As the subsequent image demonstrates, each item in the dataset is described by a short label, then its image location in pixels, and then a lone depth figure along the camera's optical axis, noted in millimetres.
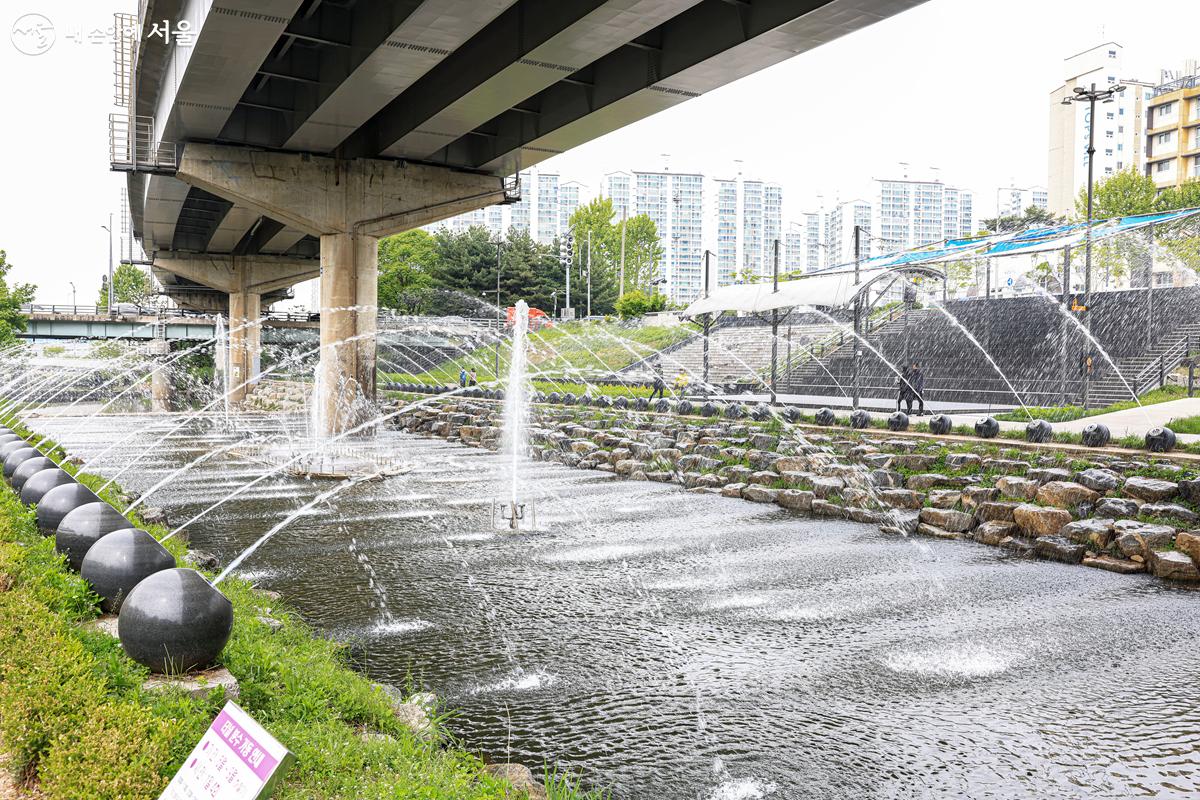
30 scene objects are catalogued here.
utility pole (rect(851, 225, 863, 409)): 25406
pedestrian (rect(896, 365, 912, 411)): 25188
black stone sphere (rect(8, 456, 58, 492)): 10989
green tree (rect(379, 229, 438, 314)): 76194
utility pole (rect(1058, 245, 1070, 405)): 28750
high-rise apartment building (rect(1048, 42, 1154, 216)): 103000
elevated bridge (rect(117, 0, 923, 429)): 14945
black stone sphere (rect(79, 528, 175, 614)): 6152
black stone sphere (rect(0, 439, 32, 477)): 13890
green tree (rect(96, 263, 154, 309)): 110375
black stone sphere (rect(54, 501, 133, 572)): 7277
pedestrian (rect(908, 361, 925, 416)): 26872
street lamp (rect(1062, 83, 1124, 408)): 29911
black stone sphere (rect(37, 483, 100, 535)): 8359
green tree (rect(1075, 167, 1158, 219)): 64312
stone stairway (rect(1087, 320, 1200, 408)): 27016
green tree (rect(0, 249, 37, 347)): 49284
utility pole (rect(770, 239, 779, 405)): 29362
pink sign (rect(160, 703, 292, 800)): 2902
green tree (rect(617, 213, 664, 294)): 90938
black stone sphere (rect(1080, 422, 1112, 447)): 15961
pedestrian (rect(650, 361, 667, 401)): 32875
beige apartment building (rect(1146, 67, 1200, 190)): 77500
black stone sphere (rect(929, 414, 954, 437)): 18344
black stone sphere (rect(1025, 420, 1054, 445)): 17047
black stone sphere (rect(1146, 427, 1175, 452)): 15000
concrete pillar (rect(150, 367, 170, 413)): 56522
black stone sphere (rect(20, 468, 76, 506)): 9680
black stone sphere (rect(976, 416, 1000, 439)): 17656
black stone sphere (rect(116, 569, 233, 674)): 5020
